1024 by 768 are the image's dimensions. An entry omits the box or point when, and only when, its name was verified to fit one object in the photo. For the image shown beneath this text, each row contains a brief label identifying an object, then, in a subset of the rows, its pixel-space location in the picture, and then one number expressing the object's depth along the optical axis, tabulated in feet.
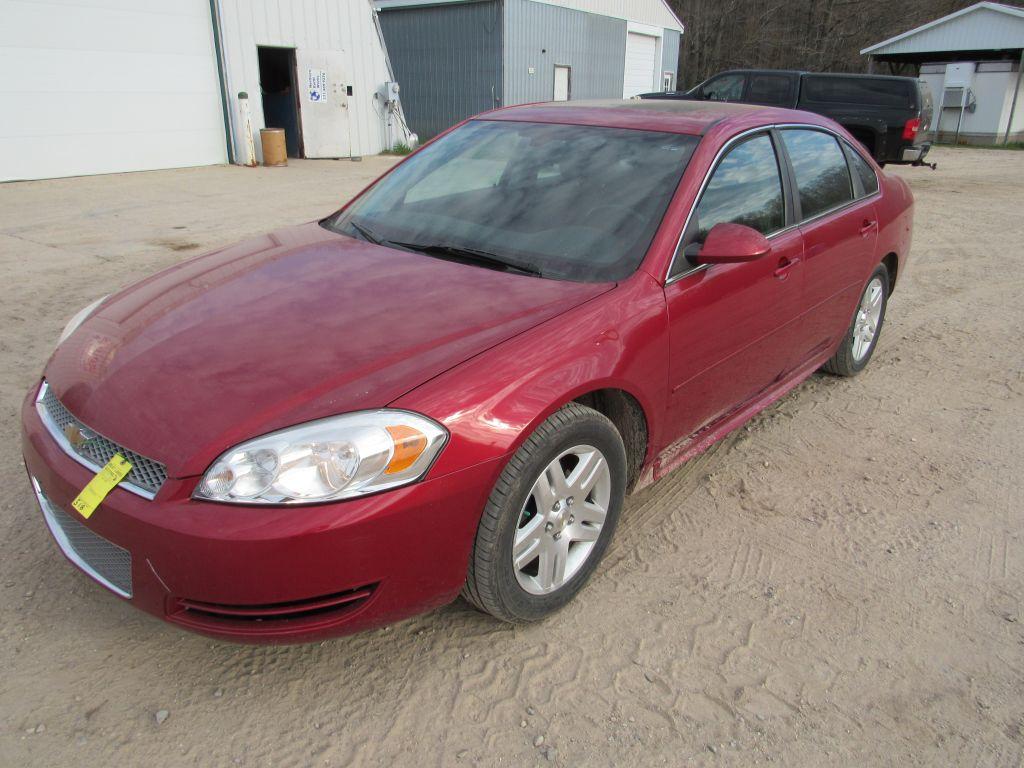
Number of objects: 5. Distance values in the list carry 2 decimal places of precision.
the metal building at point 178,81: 38.93
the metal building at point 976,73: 78.28
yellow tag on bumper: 6.97
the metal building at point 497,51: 68.69
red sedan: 6.67
